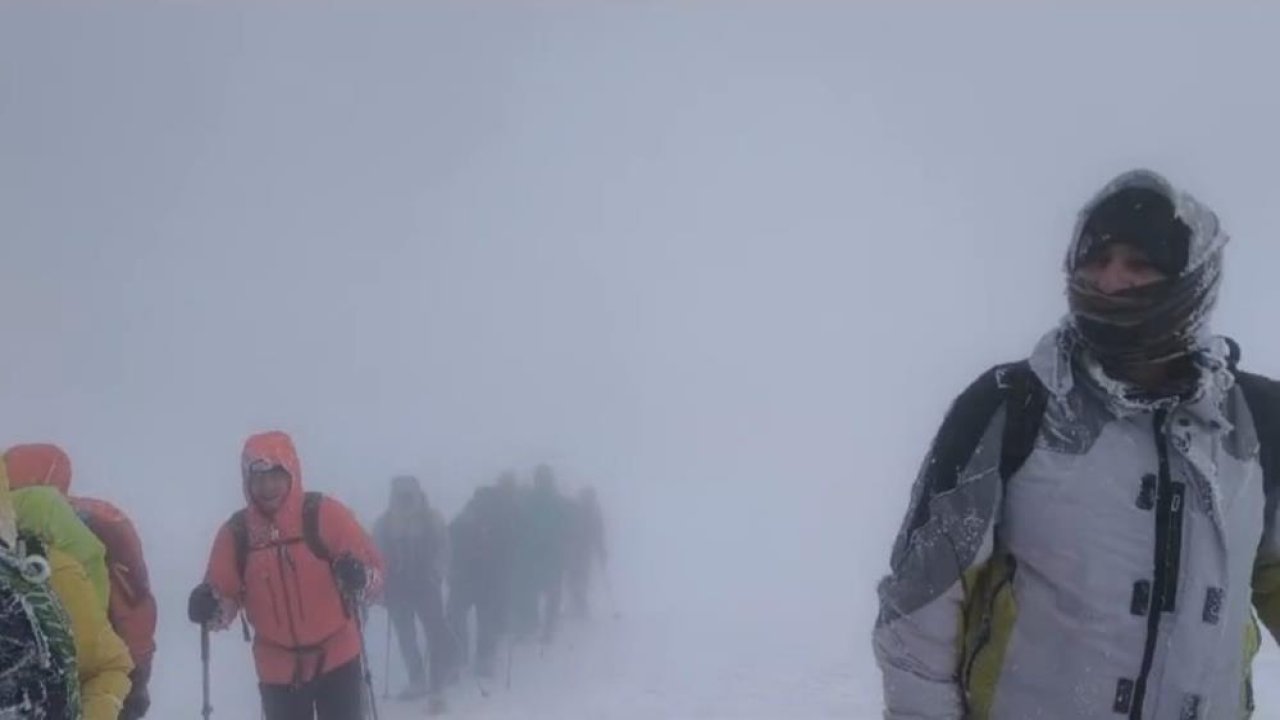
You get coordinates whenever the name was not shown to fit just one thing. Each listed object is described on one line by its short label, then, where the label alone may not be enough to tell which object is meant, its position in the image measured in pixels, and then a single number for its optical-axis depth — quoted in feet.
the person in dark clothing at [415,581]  41.52
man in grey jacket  8.70
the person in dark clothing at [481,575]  44.55
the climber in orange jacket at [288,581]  22.16
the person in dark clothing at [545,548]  50.47
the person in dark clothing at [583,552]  56.95
